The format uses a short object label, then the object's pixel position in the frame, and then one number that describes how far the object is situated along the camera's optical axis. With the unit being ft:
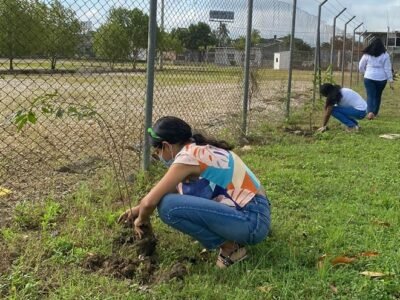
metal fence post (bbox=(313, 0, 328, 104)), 36.24
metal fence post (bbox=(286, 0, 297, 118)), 31.18
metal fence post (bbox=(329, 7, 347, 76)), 46.08
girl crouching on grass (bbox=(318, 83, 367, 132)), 27.71
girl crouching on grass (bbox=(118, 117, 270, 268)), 9.83
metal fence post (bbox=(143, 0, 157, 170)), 14.52
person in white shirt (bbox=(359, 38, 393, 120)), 35.24
